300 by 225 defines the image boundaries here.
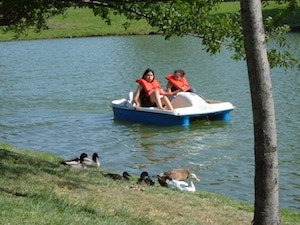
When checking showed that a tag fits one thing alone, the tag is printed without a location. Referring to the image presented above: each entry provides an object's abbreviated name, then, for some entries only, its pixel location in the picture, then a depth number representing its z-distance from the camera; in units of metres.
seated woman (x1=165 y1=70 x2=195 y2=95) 18.22
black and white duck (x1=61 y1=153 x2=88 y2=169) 10.90
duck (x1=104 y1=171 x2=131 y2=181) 9.46
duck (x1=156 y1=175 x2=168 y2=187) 9.99
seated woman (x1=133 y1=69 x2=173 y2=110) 17.27
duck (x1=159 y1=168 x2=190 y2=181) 10.39
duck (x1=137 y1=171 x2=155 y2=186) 9.58
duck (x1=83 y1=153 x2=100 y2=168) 11.64
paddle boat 16.84
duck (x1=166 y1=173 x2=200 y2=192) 9.66
